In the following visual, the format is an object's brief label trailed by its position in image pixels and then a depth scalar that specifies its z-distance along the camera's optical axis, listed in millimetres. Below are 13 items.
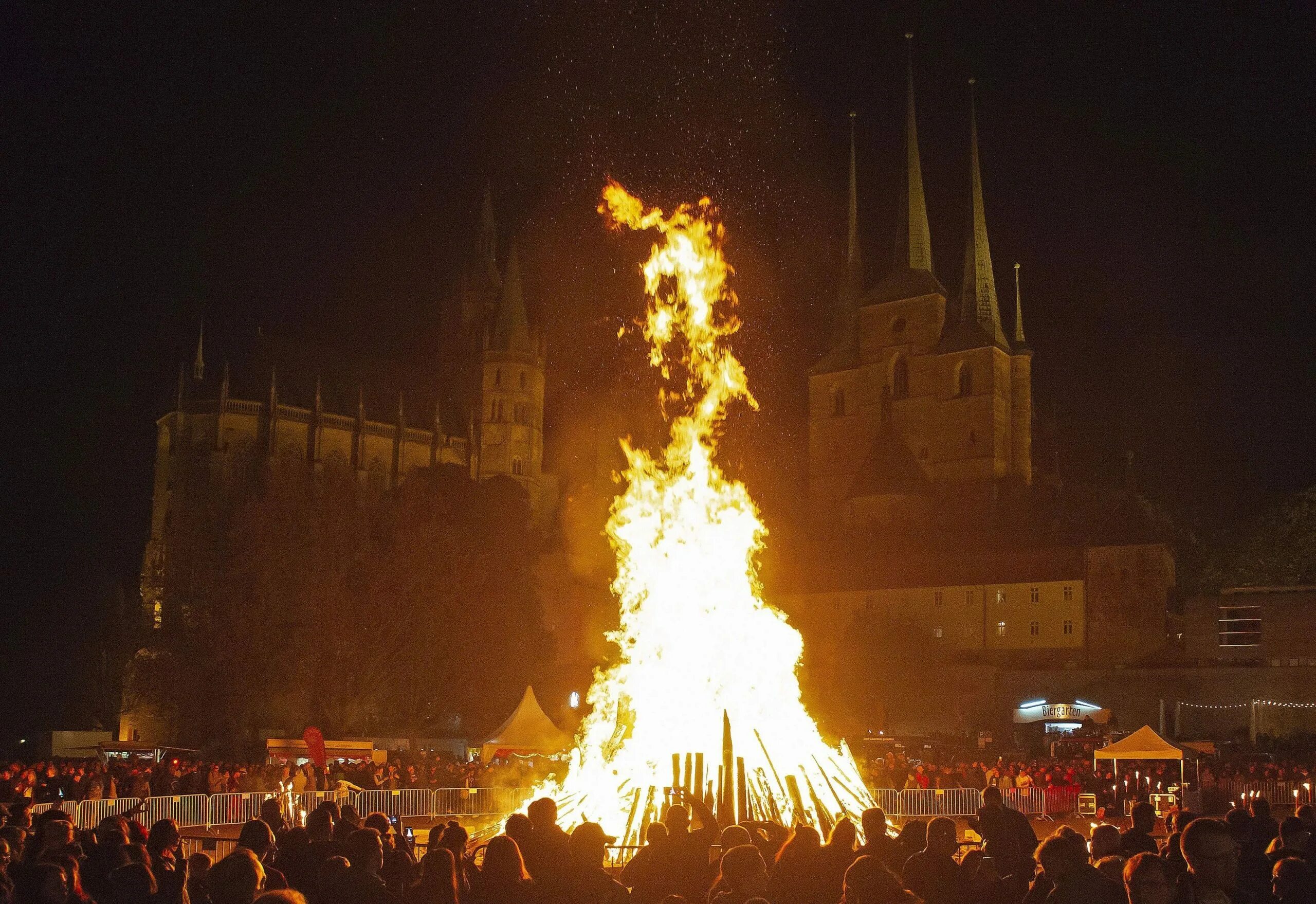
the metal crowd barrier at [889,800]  26406
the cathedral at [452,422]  93625
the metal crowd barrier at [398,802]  26516
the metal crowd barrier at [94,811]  21500
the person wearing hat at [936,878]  8477
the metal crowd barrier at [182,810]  23438
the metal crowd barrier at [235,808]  24703
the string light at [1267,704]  57750
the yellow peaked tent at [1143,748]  29281
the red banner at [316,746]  29594
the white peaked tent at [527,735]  39594
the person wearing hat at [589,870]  8250
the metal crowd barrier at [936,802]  26531
